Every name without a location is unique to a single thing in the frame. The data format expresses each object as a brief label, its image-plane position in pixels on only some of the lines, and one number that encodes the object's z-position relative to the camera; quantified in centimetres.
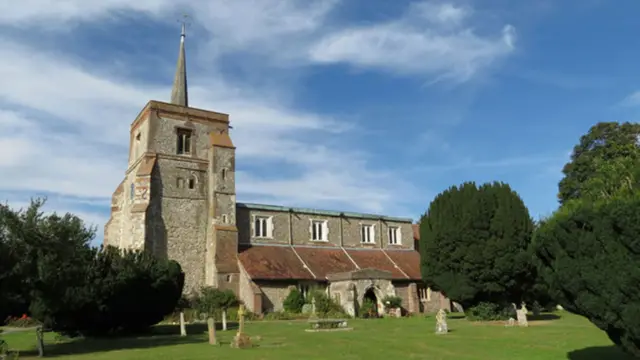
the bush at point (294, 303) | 3462
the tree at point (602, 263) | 926
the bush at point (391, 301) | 3562
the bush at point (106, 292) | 1706
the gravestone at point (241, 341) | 1700
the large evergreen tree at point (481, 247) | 2528
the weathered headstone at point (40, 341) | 1591
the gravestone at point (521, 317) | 2375
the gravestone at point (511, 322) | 2371
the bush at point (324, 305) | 3372
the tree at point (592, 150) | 4075
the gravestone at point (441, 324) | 2097
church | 3584
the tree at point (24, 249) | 1580
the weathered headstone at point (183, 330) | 2255
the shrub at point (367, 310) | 3430
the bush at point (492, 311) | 2622
